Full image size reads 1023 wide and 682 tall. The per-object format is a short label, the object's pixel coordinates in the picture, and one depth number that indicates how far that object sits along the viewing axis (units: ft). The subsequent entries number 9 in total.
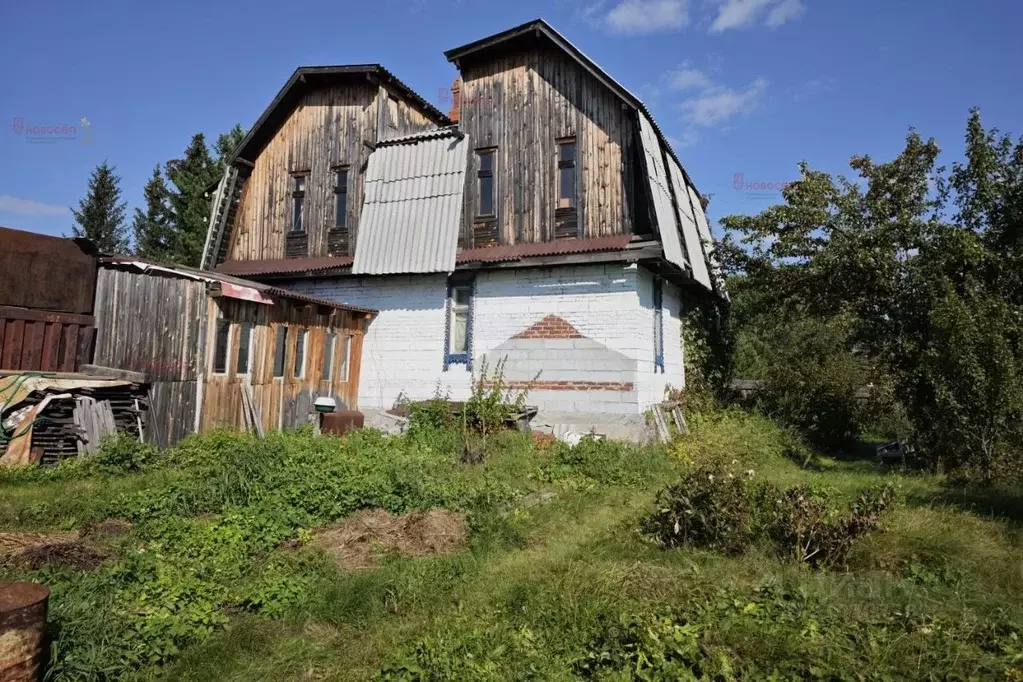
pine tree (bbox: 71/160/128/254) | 108.58
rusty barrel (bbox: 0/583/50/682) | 11.43
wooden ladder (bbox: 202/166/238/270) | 52.31
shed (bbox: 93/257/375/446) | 33.47
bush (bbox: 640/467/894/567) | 17.94
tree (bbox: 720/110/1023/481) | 31.37
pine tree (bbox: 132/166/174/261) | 101.35
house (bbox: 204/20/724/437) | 40.65
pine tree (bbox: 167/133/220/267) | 92.94
